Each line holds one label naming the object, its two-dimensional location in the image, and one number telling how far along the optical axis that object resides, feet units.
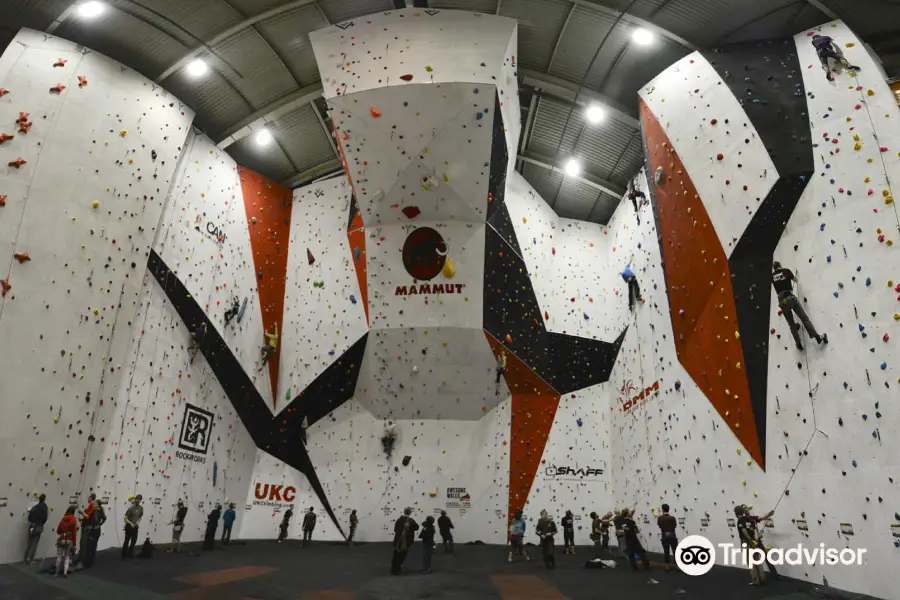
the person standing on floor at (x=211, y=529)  28.86
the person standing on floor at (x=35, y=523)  21.33
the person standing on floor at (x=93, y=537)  21.01
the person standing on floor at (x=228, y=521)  31.27
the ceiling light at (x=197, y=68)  30.94
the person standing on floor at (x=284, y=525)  34.55
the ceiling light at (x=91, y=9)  25.96
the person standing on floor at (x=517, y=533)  27.25
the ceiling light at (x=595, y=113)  34.22
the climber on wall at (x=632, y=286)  35.35
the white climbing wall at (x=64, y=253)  22.99
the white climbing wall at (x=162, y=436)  27.22
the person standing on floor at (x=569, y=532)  30.89
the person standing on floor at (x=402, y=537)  21.66
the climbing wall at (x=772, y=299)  17.58
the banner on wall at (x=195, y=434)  31.78
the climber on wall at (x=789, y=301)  19.19
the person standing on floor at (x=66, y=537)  18.88
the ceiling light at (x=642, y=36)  28.22
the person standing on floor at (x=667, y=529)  22.27
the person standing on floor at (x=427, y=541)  22.49
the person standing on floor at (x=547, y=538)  23.34
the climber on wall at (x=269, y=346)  38.86
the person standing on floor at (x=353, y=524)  34.59
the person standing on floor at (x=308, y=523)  33.28
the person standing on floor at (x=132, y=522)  23.75
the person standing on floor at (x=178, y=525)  27.17
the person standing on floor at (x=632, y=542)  22.79
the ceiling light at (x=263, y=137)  37.52
